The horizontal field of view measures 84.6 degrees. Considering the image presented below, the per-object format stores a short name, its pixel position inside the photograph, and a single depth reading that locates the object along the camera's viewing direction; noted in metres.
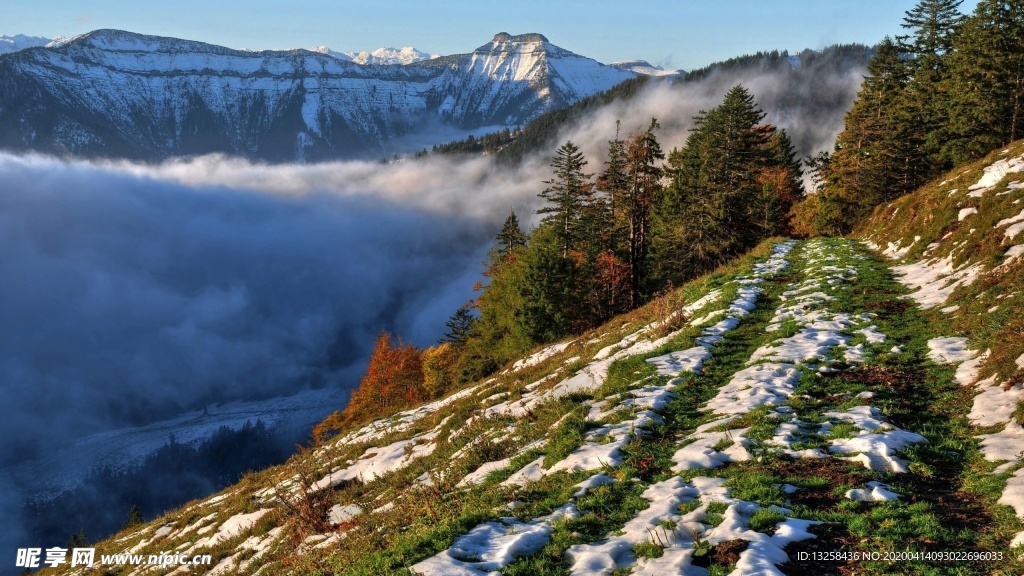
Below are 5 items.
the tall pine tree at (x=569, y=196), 53.78
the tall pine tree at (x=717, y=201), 48.72
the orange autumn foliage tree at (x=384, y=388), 81.00
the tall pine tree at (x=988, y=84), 39.66
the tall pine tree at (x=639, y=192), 49.66
